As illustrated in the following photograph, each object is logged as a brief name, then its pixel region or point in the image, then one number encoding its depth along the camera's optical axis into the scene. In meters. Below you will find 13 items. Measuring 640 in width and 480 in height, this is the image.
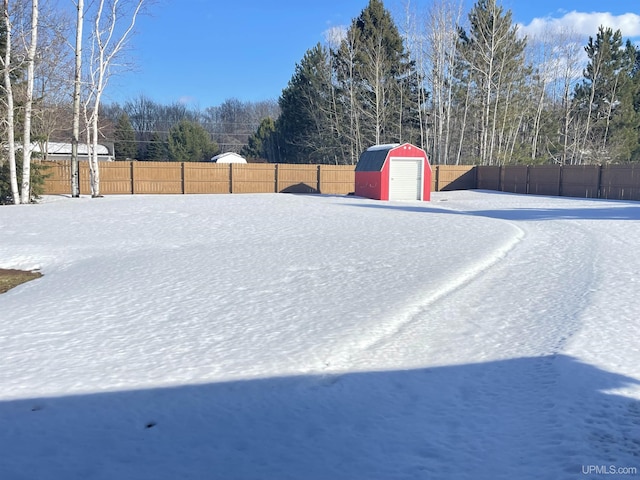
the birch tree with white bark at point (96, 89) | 25.30
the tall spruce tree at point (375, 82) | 40.25
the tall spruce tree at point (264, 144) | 59.18
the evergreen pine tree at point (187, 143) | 59.28
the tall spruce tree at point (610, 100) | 41.09
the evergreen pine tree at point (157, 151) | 66.69
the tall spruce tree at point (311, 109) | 43.73
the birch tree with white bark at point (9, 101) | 20.75
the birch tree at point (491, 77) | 38.25
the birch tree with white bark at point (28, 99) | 21.16
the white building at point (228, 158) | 53.78
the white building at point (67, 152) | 44.12
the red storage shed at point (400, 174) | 27.14
